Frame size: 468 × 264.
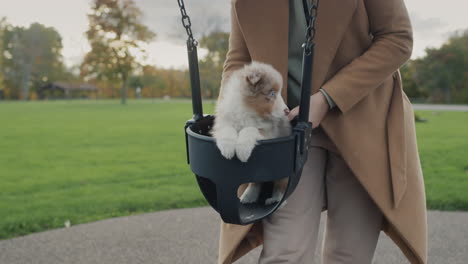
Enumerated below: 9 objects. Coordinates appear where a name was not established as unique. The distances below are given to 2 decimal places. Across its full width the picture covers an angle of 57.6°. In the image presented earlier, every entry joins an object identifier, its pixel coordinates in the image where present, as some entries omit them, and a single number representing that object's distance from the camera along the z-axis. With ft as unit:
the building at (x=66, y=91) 237.84
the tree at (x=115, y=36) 149.07
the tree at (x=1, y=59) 165.07
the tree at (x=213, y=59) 105.50
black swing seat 5.25
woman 6.57
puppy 5.68
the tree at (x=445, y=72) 142.82
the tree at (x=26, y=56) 216.54
